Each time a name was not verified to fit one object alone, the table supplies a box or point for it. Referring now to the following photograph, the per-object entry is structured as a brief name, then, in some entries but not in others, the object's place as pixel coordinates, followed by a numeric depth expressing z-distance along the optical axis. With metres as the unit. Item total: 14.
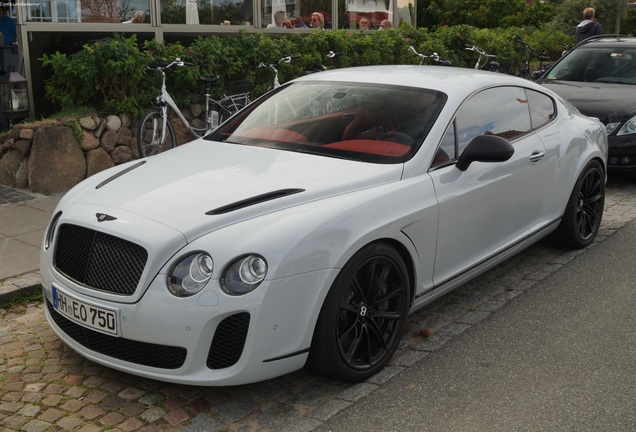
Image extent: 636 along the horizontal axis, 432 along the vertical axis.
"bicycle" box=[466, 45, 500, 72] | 13.34
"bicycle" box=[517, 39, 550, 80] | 15.19
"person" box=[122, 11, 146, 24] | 10.20
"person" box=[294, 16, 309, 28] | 12.58
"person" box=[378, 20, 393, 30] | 14.38
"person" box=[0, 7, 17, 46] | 10.86
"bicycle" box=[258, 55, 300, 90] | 10.30
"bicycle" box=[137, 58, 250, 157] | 8.68
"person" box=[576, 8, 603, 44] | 15.65
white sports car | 3.73
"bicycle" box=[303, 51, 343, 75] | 10.98
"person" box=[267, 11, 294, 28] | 12.24
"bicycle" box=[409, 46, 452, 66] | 12.60
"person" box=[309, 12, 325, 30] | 12.84
